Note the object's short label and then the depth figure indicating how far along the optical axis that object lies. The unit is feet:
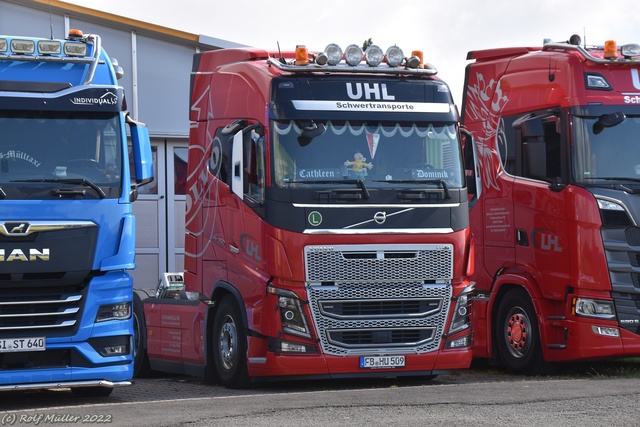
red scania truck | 44.52
